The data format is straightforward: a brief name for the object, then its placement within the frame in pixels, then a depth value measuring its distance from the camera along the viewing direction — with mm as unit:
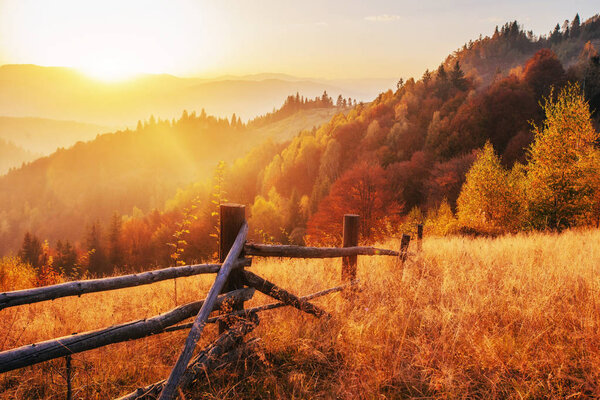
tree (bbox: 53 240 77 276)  55862
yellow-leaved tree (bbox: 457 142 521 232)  22842
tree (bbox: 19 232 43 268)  59534
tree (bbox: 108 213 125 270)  63656
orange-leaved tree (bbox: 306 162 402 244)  32594
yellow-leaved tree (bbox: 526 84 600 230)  15719
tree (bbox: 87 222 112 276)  61678
